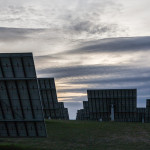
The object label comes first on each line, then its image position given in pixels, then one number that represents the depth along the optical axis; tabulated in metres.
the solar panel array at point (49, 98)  40.44
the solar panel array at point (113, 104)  42.66
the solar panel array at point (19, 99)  19.69
